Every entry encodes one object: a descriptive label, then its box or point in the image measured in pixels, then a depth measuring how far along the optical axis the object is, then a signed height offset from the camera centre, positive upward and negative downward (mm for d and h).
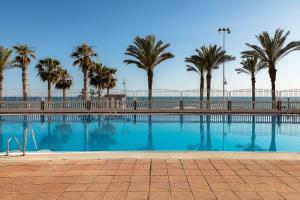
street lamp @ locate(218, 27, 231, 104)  23938 +7229
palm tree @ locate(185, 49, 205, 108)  22637 +3524
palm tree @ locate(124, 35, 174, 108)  20948 +4264
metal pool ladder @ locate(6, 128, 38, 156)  5747 -1254
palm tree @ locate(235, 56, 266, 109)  24154 +3439
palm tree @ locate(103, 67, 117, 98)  33750 +3353
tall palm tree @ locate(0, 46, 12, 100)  22306 +4020
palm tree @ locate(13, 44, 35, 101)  22979 +4373
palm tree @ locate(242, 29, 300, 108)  18837 +4178
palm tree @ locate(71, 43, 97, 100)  24097 +4574
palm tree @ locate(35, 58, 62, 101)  27589 +3654
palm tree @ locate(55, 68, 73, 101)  35429 +2808
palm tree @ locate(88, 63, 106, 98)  33043 +3444
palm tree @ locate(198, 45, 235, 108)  21998 +3970
